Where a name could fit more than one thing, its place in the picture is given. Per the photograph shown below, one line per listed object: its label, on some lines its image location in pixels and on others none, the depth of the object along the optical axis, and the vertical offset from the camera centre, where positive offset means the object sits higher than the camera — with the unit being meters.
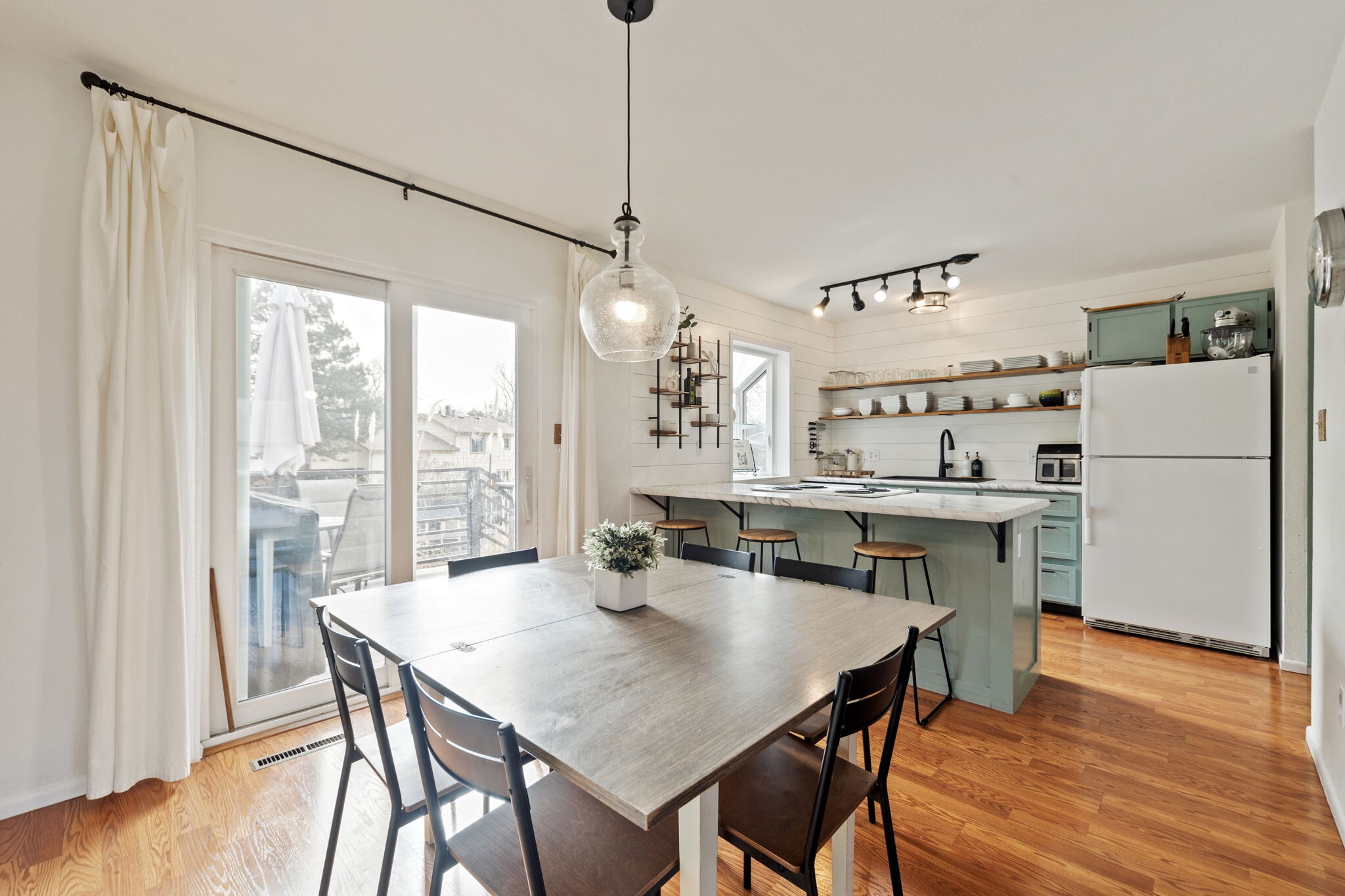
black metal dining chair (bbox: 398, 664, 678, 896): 0.98 -0.81
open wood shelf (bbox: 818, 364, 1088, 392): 4.54 +0.61
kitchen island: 2.69 -0.59
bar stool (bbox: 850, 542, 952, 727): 2.73 -0.49
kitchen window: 5.29 +0.38
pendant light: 1.85 +0.46
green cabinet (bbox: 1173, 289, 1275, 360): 3.63 +0.89
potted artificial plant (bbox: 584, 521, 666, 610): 1.80 -0.35
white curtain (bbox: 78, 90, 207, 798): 2.01 +0.03
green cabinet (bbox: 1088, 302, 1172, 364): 3.96 +0.80
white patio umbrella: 2.51 +0.23
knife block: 3.73 +0.64
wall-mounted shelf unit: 4.14 +0.35
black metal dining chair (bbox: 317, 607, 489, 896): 1.32 -0.81
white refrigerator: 3.35 -0.32
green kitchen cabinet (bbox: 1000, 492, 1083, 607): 4.12 -0.71
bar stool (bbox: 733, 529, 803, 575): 3.33 -0.51
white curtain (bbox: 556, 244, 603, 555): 3.43 +0.10
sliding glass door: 2.45 -0.01
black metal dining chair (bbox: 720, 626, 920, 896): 1.17 -0.81
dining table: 0.98 -0.50
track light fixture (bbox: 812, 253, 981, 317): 3.97 +1.10
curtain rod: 2.02 +1.25
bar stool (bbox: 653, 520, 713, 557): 3.74 -0.49
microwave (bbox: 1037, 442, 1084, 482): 4.38 -0.10
